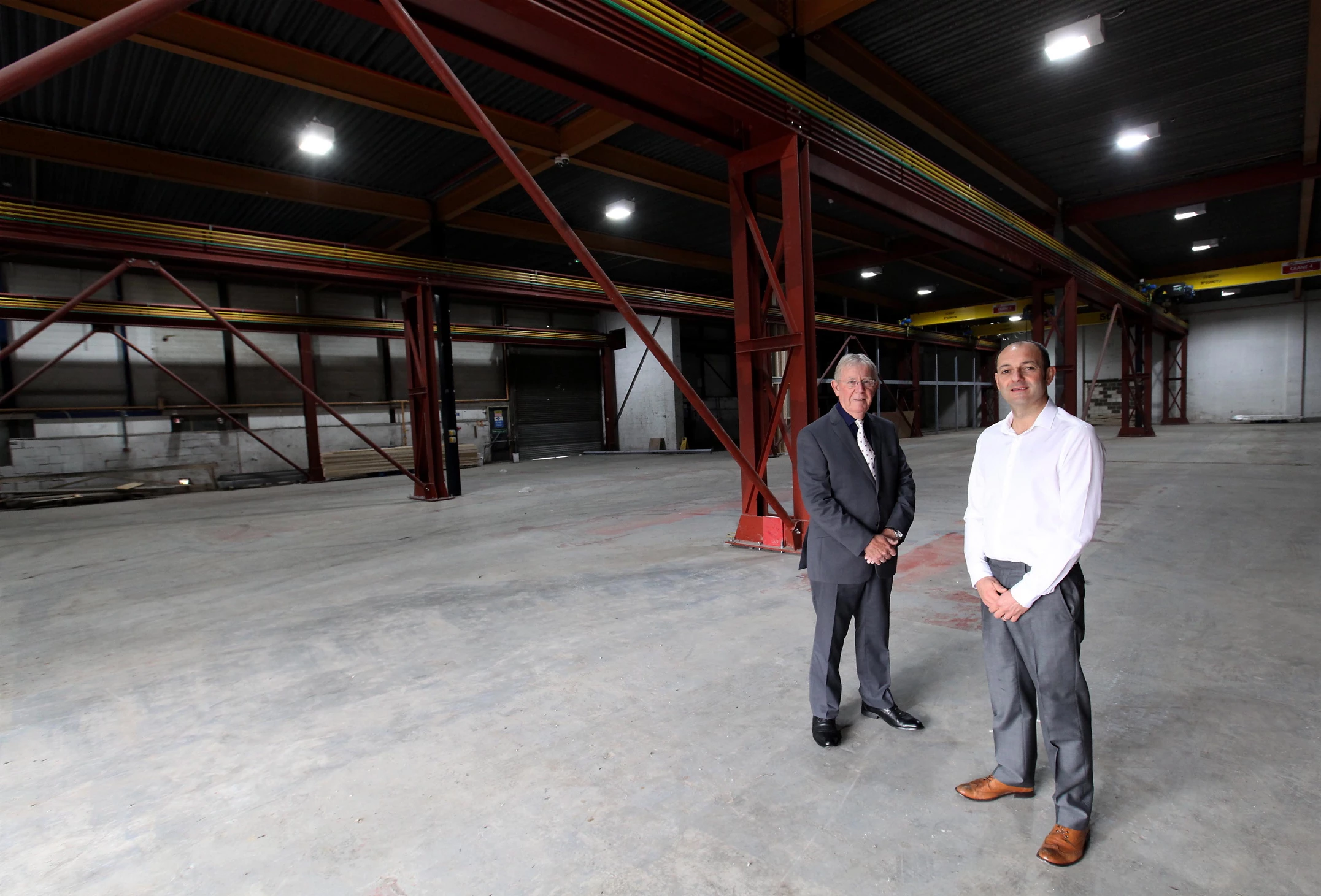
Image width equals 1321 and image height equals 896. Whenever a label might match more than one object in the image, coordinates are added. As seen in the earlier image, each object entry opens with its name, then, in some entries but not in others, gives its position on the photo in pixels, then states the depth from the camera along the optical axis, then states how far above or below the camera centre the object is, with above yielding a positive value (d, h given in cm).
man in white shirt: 192 -52
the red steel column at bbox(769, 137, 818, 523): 632 +141
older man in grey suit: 266 -54
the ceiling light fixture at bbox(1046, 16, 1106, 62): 696 +406
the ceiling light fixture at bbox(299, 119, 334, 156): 787 +376
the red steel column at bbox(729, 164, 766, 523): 671 +91
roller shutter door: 2216 +68
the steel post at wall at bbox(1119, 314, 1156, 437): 1898 +32
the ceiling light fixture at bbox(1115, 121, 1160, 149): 985 +412
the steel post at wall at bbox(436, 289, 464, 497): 1134 +52
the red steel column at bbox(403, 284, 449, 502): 1106 +59
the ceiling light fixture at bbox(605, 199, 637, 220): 1162 +392
